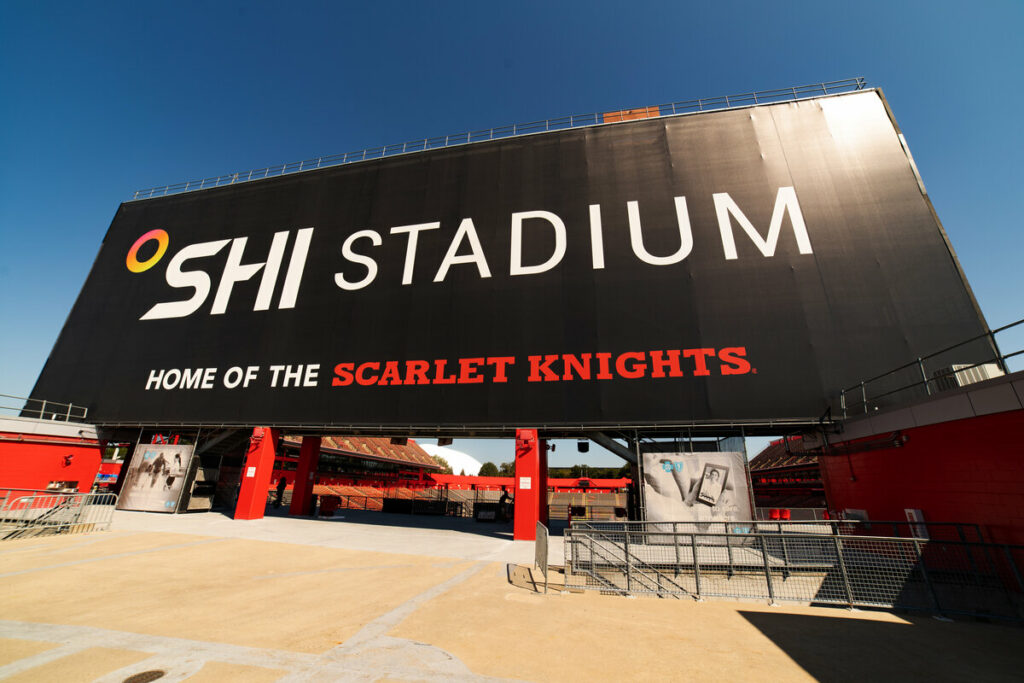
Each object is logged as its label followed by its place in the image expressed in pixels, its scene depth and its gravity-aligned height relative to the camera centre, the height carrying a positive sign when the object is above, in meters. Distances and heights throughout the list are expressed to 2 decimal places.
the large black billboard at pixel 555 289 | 16.64 +9.37
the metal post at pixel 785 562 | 9.01 -1.30
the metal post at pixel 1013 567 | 7.70 -1.17
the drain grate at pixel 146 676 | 4.37 -1.87
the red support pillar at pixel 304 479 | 23.00 +0.82
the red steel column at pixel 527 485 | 16.95 +0.47
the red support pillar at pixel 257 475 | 19.52 +0.87
